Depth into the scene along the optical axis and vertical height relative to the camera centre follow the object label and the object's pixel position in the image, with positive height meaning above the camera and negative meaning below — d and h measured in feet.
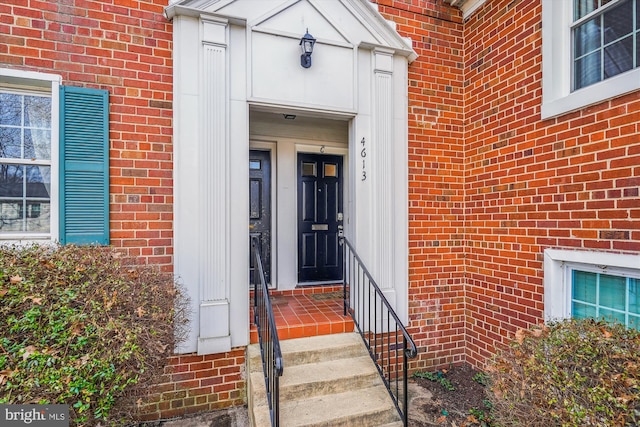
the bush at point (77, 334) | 5.36 -2.28
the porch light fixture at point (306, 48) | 10.21 +5.45
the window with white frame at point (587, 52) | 7.99 +4.49
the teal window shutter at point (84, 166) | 8.91 +1.40
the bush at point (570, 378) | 5.27 -3.08
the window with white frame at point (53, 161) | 8.82 +1.51
